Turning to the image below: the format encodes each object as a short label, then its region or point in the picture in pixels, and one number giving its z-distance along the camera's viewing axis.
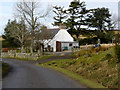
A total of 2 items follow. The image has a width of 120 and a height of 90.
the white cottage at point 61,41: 50.50
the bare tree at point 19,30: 42.47
